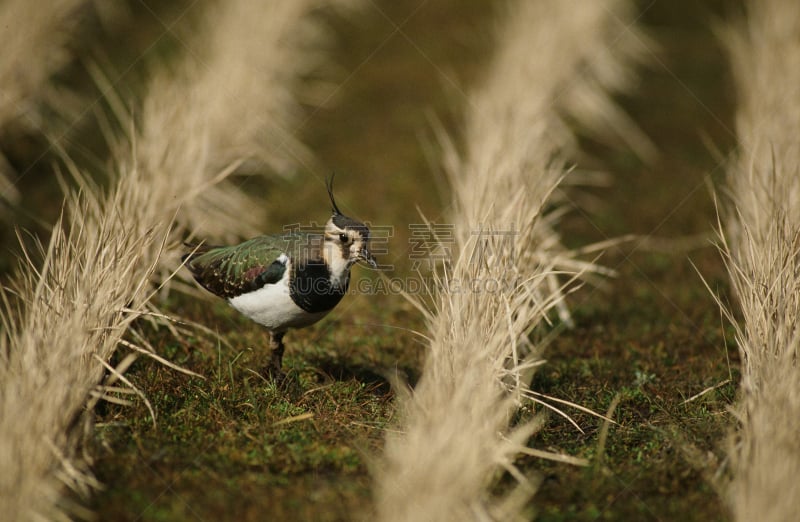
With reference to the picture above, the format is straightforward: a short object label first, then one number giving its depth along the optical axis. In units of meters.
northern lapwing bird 9.39
